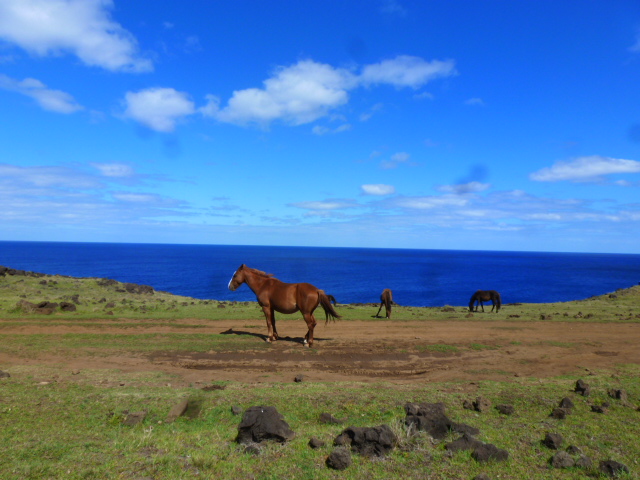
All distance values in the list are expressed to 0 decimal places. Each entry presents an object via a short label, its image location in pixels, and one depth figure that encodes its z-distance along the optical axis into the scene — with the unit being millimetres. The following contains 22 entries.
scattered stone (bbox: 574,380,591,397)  9788
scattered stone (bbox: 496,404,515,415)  8875
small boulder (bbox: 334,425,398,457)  6820
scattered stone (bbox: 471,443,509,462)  6523
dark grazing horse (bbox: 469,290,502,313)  34344
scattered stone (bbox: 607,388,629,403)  9414
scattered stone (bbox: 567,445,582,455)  6705
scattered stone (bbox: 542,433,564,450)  7039
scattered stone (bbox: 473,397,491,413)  9024
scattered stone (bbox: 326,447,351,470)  6340
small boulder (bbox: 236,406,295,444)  7238
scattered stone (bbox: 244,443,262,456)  6859
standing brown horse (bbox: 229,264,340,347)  16766
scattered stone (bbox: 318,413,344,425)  8383
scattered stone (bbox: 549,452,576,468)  6395
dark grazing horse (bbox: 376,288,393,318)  25844
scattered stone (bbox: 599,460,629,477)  6086
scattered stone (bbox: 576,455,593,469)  6367
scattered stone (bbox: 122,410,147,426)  8156
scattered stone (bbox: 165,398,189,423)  8492
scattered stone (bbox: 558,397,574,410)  9094
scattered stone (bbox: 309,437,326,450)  7039
